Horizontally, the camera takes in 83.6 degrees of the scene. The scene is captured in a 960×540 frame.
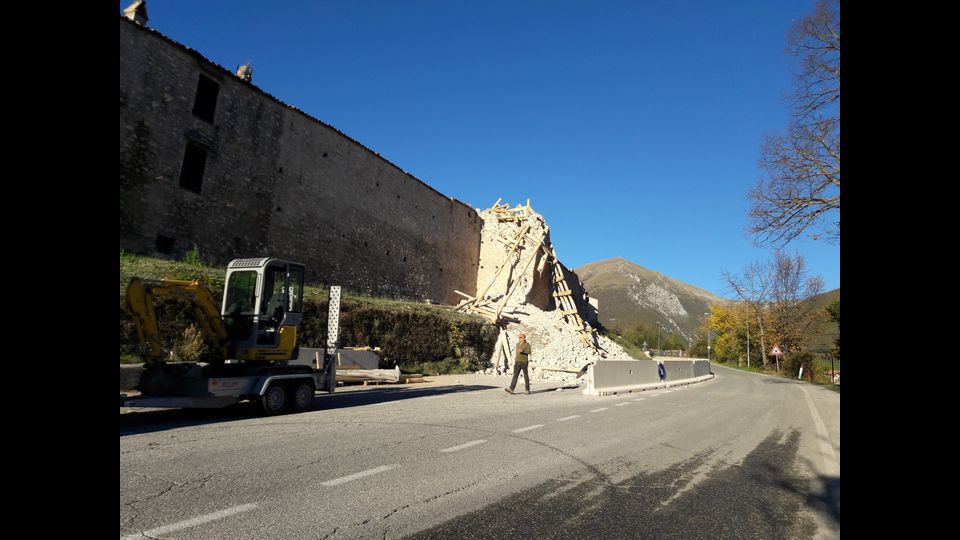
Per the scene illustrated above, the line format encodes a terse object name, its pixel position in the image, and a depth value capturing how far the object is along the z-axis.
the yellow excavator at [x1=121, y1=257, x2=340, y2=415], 9.05
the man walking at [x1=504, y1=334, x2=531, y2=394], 15.51
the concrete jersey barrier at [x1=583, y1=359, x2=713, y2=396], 16.20
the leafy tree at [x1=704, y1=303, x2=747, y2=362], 62.71
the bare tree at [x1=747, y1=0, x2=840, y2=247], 14.09
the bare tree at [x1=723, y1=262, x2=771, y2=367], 50.97
